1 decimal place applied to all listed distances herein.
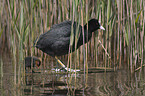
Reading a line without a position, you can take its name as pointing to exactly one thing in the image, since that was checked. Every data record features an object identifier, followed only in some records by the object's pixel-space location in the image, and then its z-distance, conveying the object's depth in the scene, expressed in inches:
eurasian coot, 393.4
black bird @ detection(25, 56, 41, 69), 429.4
